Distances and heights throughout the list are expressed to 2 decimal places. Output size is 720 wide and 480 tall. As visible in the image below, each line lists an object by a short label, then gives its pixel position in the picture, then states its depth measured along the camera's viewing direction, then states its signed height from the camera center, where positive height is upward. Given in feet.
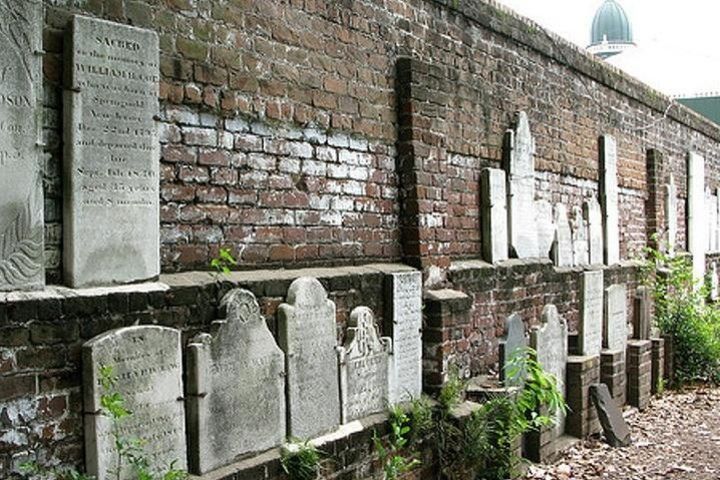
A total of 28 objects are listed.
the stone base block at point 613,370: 28.81 -4.08
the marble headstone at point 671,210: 44.09 +2.02
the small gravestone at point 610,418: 25.53 -5.08
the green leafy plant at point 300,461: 16.14 -3.93
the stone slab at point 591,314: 27.84 -2.12
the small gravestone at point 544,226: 30.01 +0.87
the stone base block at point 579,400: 25.94 -4.56
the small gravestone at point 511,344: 22.75 -2.55
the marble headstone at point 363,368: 18.35 -2.55
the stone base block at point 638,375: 30.50 -4.50
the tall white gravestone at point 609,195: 36.52 +2.34
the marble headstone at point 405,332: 20.17 -1.91
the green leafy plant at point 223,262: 15.38 -0.15
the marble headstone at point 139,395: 12.51 -2.17
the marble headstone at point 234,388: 14.43 -2.38
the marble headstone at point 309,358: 16.70 -2.11
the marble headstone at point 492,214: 26.25 +1.14
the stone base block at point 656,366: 32.71 -4.43
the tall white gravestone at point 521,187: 27.81 +2.11
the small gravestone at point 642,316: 33.06 -2.57
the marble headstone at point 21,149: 11.64 +1.48
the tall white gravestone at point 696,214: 50.14 +2.09
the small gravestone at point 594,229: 34.88 +0.86
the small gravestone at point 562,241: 31.53 +0.35
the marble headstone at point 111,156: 12.75 +1.54
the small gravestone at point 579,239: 33.37 +0.44
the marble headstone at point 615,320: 29.76 -2.46
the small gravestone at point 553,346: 24.40 -2.78
